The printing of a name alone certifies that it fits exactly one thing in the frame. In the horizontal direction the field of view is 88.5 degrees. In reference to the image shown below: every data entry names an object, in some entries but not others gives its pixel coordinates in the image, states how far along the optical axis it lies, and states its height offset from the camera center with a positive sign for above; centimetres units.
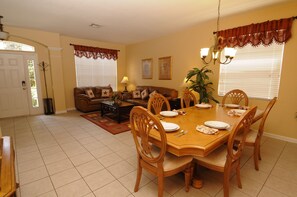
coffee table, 415 -86
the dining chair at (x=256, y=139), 205 -83
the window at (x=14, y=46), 435 +95
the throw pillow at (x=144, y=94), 542 -55
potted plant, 380 -13
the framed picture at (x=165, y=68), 506 +36
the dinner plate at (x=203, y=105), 270 -48
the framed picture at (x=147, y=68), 576 +40
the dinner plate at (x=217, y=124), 165 -51
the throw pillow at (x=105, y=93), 584 -55
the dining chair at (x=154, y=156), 135 -79
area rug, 371 -120
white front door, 443 -22
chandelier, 219 +40
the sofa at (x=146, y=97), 469 -53
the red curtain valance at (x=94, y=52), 552 +102
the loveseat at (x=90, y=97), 516 -65
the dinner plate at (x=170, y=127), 157 -51
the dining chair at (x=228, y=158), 140 -85
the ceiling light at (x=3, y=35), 337 +98
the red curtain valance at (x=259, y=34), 284 +92
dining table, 128 -55
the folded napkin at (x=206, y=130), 153 -53
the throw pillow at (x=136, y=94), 564 -57
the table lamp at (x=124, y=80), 656 -6
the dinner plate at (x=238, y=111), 222 -49
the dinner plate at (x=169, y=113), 212 -50
